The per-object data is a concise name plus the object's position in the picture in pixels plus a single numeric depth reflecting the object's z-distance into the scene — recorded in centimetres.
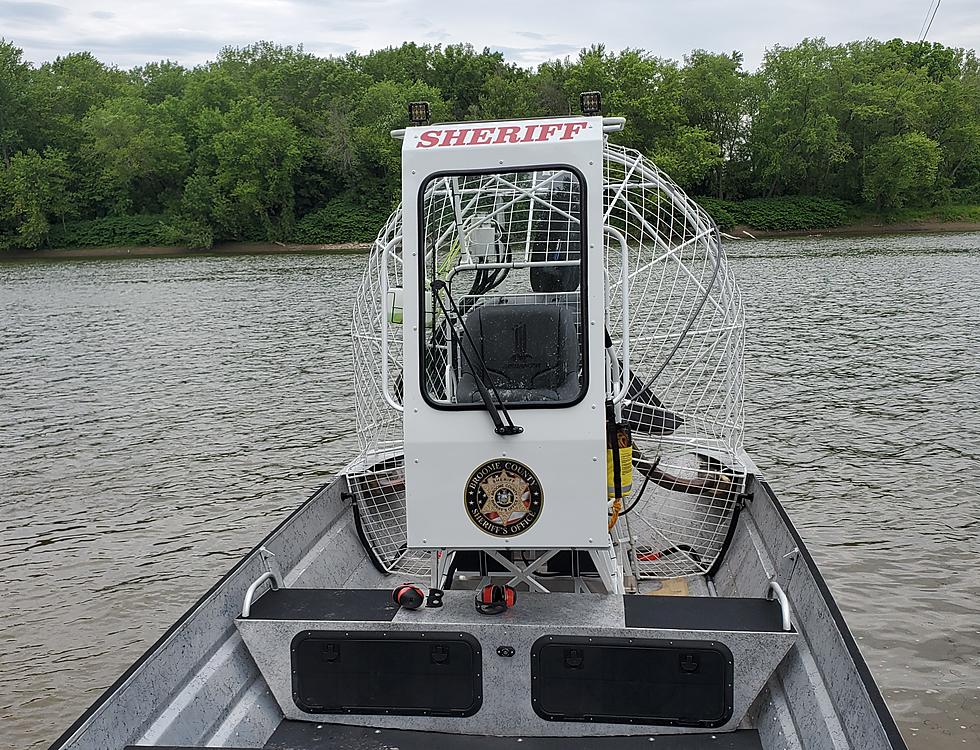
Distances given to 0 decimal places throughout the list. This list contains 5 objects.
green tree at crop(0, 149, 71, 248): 5972
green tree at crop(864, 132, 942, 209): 5416
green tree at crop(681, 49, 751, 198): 6316
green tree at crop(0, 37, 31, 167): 7081
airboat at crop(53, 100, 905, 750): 405
